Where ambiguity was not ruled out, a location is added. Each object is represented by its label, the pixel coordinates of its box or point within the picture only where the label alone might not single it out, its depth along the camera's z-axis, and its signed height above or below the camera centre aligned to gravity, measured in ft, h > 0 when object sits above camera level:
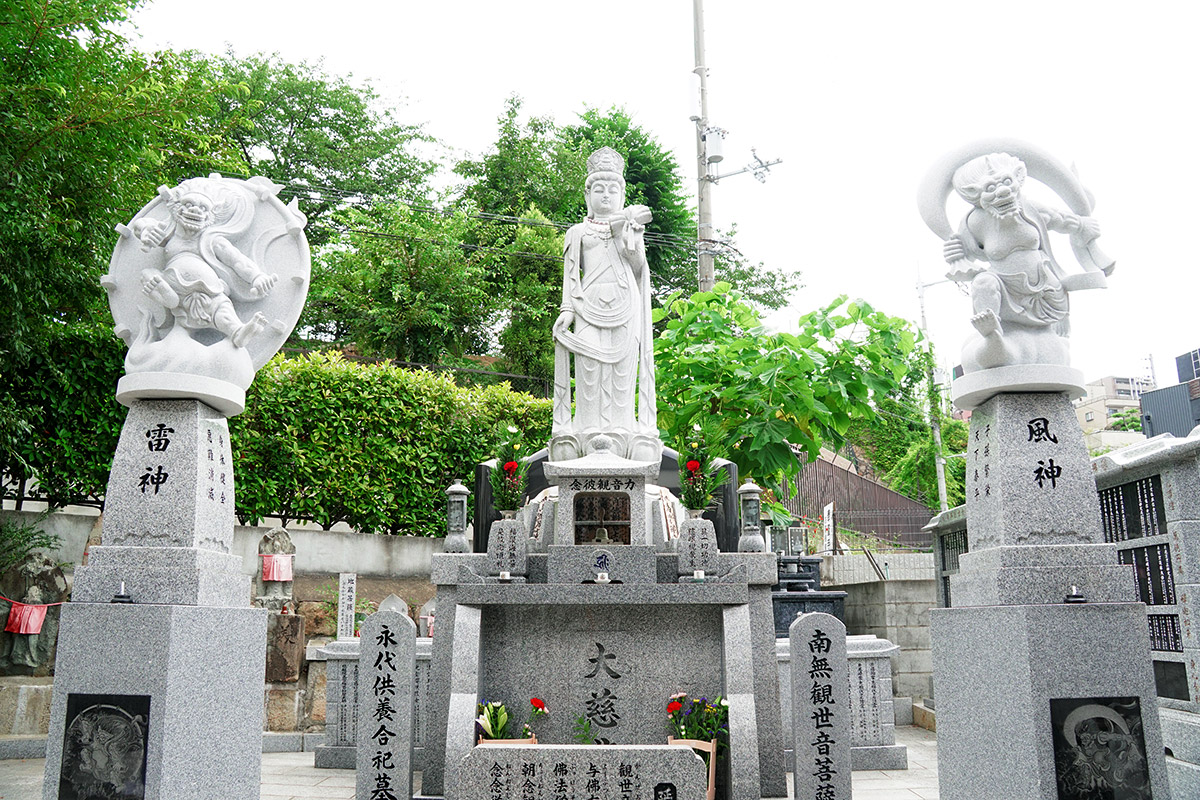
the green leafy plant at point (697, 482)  30.91 +4.28
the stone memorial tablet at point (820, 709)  20.07 -2.44
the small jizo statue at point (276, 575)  35.12 +1.34
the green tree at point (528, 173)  71.77 +35.31
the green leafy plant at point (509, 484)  31.55 +4.37
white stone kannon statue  32.83 +10.37
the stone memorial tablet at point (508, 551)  25.17 +1.58
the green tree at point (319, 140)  67.56 +36.32
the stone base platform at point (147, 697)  15.46 -1.53
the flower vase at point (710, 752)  21.04 -3.56
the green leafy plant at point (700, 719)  22.02 -2.90
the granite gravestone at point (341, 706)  28.94 -3.24
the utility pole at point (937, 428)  69.62 +14.33
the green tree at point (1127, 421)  107.04 +22.10
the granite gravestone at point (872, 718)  28.12 -3.70
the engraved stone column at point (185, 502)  15.69 +2.06
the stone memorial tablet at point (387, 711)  20.53 -2.42
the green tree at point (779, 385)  42.65 +10.75
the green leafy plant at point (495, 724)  22.17 -2.96
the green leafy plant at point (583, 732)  23.50 -3.37
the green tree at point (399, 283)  60.29 +22.26
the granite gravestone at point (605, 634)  22.75 -0.79
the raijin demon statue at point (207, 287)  17.44 +6.64
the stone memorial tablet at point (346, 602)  34.81 +0.24
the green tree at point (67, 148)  24.44 +13.82
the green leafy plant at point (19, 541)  30.55 +2.51
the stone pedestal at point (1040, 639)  14.73 -0.68
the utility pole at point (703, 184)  52.29 +25.36
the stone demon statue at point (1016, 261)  16.98 +6.71
